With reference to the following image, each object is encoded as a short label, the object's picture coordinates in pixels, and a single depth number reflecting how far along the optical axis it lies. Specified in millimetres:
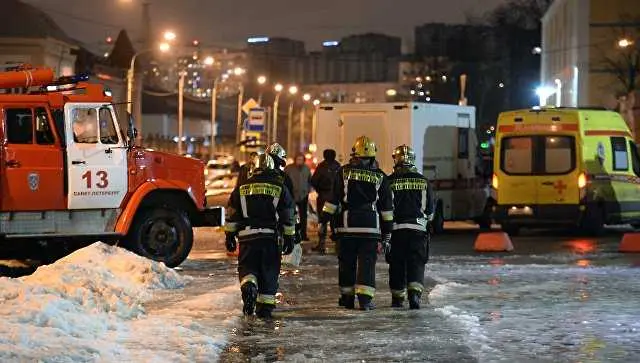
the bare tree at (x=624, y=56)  61459
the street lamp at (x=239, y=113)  54709
